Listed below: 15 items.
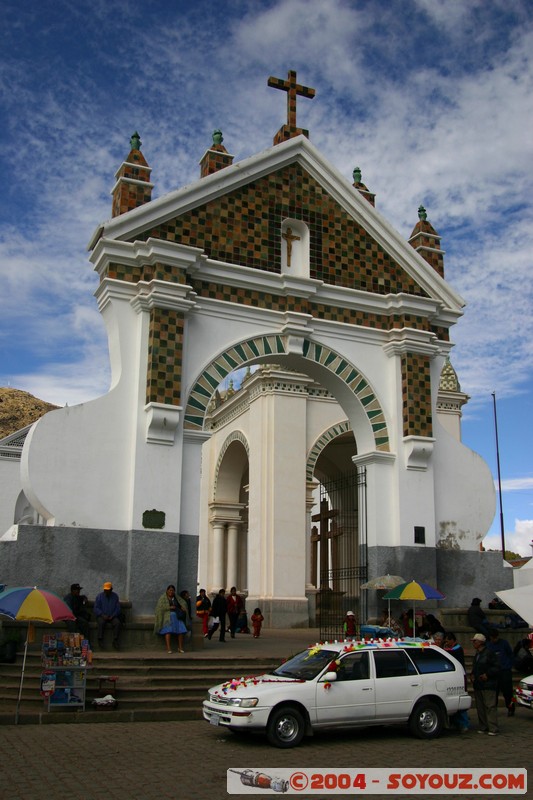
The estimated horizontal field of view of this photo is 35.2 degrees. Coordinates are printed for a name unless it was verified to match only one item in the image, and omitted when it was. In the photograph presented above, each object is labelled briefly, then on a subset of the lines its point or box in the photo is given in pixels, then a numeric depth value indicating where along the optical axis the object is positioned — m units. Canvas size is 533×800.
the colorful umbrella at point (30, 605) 9.34
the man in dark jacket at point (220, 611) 16.00
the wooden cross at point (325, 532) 24.91
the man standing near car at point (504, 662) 10.70
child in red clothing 18.19
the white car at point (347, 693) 8.66
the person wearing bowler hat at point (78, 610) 11.84
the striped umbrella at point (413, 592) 13.39
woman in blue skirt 12.20
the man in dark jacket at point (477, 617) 13.17
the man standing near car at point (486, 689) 9.92
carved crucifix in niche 15.82
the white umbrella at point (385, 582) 14.04
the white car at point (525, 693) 10.88
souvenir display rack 9.84
